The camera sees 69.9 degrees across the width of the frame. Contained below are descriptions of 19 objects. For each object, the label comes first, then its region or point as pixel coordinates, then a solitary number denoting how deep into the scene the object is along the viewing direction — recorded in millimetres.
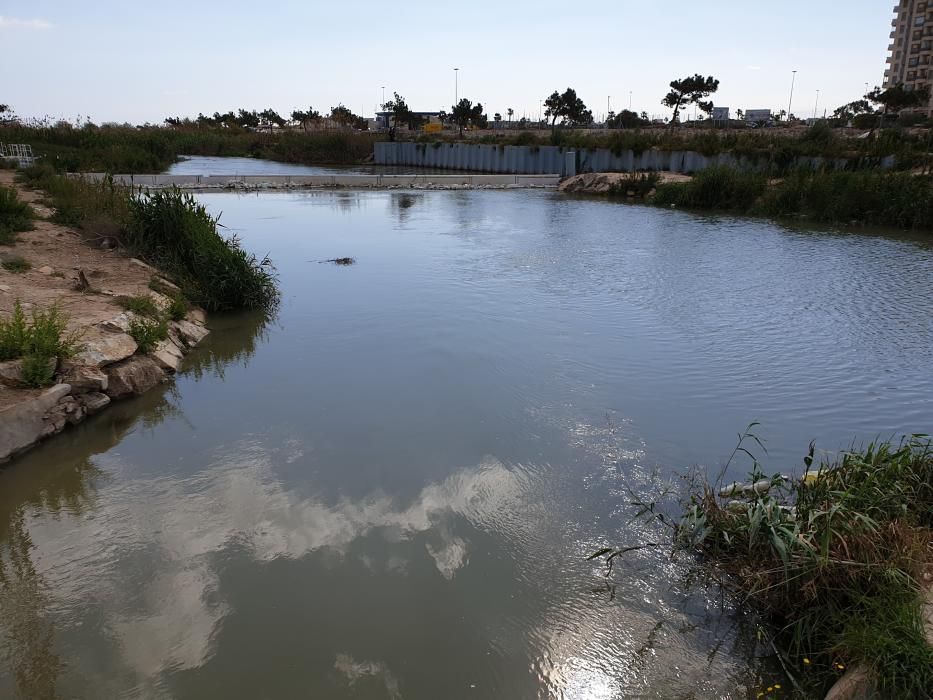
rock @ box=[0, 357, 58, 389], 6828
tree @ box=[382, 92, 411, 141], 68562
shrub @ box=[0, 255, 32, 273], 10430
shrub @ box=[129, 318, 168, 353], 8648
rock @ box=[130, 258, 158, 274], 11688
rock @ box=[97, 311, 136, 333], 8461
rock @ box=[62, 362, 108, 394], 7352
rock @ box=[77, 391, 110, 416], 7473
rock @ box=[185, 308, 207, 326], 10646
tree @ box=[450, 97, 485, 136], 73812
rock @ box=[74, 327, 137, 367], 7715
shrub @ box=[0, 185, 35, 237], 12656
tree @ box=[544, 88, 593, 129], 74688
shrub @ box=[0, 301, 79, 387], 6945
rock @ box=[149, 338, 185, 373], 8789
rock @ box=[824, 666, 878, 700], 3340
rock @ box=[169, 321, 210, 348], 9848
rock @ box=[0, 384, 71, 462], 6465
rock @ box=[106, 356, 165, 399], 7938
